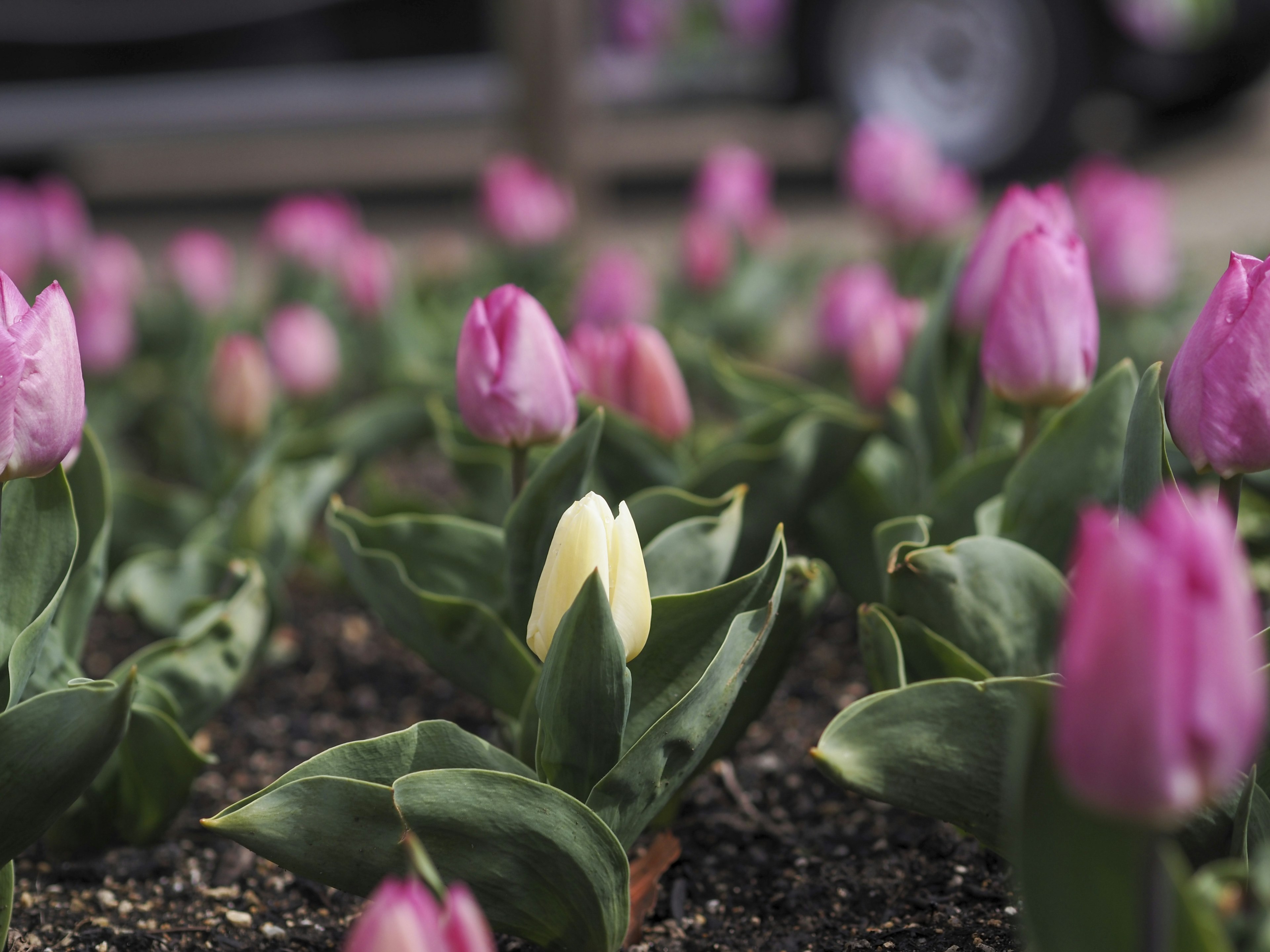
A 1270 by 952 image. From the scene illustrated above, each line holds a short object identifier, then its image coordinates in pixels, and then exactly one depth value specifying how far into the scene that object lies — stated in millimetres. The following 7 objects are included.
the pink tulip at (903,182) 1725
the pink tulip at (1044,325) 1009
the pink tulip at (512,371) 989
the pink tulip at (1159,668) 738
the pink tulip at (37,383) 912
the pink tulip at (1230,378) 908
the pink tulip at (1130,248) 1365
